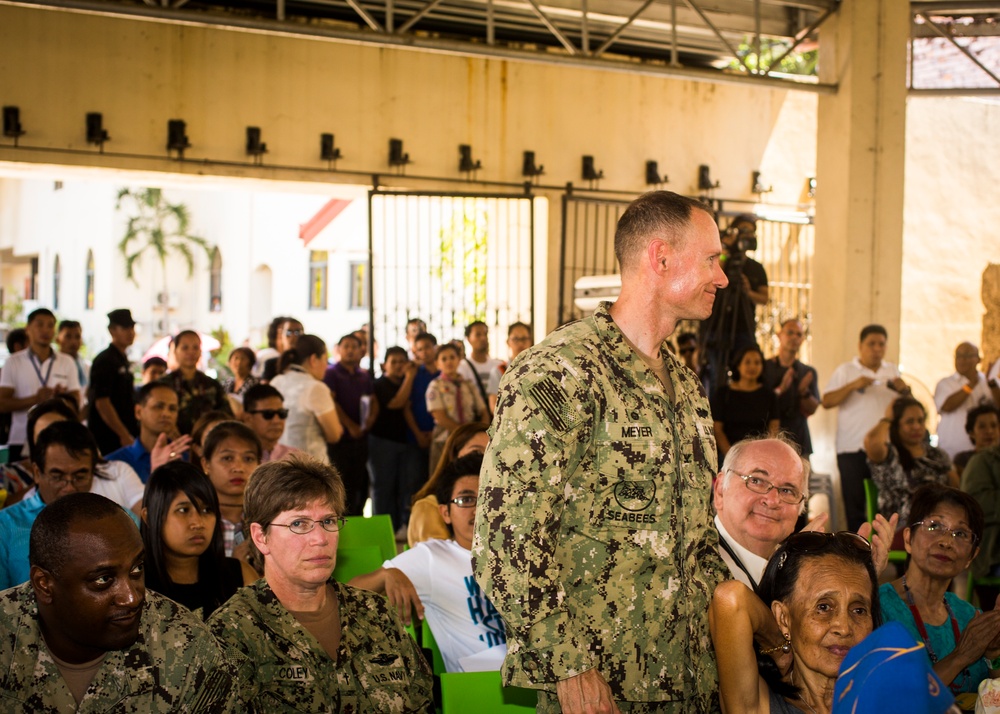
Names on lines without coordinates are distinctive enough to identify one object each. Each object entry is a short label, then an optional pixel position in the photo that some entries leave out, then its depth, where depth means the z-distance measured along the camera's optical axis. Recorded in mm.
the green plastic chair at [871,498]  5785
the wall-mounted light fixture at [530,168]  9992
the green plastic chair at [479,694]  2559
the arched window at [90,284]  23281
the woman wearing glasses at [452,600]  3404
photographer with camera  7281
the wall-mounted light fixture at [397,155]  9453
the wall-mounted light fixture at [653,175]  10586
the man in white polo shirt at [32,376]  6699
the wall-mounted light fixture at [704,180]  10806
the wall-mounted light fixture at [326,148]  9203
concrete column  8164
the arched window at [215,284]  23359
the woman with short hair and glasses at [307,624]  2459
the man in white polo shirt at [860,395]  6992
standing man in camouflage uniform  1919
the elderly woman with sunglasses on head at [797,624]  2180
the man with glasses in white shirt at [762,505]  2863
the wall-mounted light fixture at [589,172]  10250
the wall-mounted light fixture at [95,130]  8344
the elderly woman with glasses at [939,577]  3096
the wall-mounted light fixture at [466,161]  9758
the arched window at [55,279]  24617
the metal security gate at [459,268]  9977
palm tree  21906
